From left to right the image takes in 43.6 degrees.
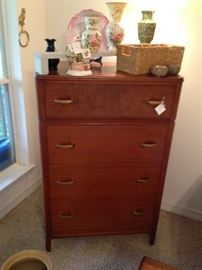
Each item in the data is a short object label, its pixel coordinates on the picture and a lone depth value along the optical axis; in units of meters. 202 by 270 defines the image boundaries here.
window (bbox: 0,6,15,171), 1.73
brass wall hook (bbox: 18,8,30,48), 1.62
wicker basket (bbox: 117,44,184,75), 1.22
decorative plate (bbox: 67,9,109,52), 1.50
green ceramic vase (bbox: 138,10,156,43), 1.37
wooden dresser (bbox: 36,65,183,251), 1.21
